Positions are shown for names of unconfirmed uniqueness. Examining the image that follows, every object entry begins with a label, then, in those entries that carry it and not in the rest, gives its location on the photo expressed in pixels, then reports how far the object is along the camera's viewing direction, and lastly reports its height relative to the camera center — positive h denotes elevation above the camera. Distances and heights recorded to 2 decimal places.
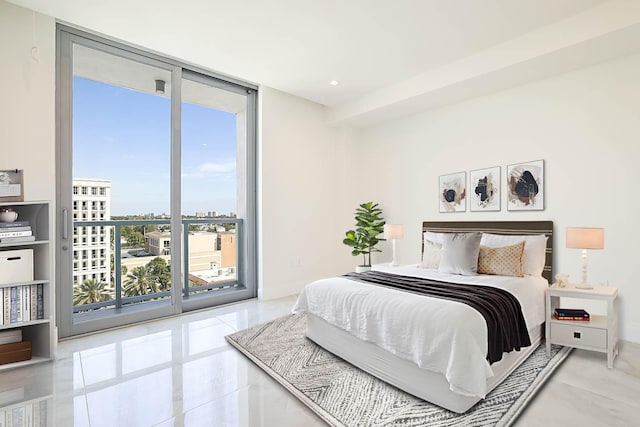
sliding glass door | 3.34 +0.34
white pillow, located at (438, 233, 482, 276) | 3.26 -0.42
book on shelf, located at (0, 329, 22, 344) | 2.61 -0.97
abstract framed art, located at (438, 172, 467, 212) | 4.29 +0.28
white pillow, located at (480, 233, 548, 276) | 3.32 -0.39
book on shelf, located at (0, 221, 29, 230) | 2.55 -0.07
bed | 1.92 -0.79
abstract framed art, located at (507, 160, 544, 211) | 3.63 +0.30
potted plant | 5.05 -0.28
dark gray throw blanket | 2.15 -0.65
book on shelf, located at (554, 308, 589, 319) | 2.72 -0.84
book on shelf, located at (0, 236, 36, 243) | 2.53 -0.19
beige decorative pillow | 3.16 -0.47
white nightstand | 2.55 -0.93
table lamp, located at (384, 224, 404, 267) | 4.51 -0.26
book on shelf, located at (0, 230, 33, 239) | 2.53 -0.14
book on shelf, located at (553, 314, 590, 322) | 2.69 -0.88
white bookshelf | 2.71 -0.49
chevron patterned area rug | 1.89 -1.18
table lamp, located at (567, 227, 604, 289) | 2.78 -0.24
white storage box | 2.55 -0.41
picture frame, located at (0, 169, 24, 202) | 2.56 +0.24
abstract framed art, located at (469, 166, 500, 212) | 3.98 +0.29
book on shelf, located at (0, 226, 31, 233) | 2.54 -0.11
